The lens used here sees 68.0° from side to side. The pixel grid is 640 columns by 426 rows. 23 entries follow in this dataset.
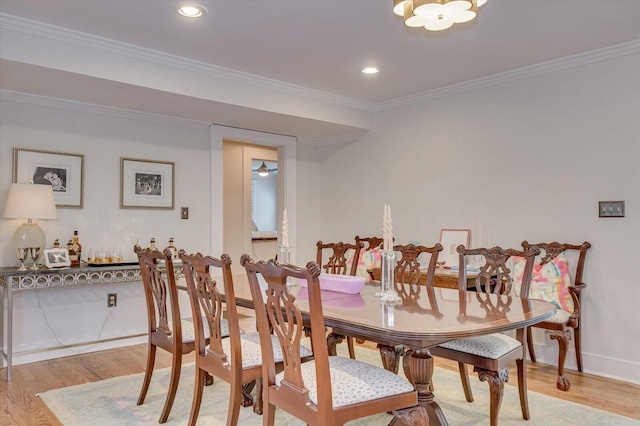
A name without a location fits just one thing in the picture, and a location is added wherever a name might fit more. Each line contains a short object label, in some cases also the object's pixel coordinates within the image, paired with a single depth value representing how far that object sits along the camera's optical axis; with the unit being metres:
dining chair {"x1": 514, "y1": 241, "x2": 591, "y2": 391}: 3.20
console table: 3.29
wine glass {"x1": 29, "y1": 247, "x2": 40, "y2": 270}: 3.57
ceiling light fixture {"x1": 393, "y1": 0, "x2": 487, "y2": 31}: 2.16
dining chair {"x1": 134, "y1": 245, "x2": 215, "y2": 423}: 2.54
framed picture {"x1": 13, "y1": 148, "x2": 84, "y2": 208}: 3.79
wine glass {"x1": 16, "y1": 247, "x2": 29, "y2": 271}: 3.46
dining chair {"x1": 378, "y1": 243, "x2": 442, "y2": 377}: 2.47
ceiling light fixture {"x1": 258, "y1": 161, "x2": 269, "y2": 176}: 8.57
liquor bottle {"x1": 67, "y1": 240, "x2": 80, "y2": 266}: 3.81
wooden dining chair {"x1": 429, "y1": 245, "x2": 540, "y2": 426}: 2.24
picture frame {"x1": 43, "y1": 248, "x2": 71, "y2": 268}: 3.56
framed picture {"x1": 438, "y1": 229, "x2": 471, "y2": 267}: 4.30
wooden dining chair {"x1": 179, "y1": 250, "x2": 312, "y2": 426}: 2.12
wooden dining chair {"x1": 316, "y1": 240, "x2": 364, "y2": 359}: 3.86
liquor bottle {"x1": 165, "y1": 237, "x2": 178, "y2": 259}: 4.37
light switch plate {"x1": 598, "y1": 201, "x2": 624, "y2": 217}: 3.41
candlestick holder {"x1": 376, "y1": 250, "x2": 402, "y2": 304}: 2.31
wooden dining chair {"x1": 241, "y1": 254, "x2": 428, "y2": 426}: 1.63
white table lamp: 3.49
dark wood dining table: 1.69
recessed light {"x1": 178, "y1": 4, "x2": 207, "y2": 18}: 2.80
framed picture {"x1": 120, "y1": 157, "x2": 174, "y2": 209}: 4.33
